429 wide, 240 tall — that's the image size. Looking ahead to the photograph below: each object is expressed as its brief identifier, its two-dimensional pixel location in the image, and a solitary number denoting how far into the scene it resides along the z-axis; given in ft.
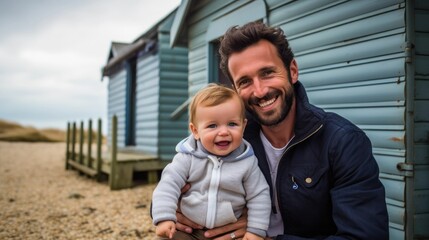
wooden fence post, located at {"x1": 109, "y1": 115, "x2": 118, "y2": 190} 24.62
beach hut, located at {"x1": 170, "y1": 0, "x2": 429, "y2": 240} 9.44
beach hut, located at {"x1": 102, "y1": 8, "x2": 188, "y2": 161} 28.68
